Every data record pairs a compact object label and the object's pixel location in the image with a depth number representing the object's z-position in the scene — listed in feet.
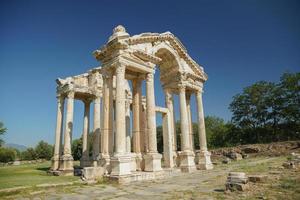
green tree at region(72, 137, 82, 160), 188.85
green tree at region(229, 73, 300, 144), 146.30
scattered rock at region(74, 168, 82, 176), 63.49
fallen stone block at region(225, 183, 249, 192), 25.68
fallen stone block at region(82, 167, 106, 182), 40.88
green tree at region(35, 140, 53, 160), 253.24
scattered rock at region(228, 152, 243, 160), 107.37
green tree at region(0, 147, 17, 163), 240.12
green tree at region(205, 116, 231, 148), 194.53
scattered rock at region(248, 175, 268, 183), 29.40
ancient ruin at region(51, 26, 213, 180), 47.01
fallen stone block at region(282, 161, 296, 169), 45.04
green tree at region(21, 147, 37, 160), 256.73
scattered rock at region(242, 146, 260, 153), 117.44
